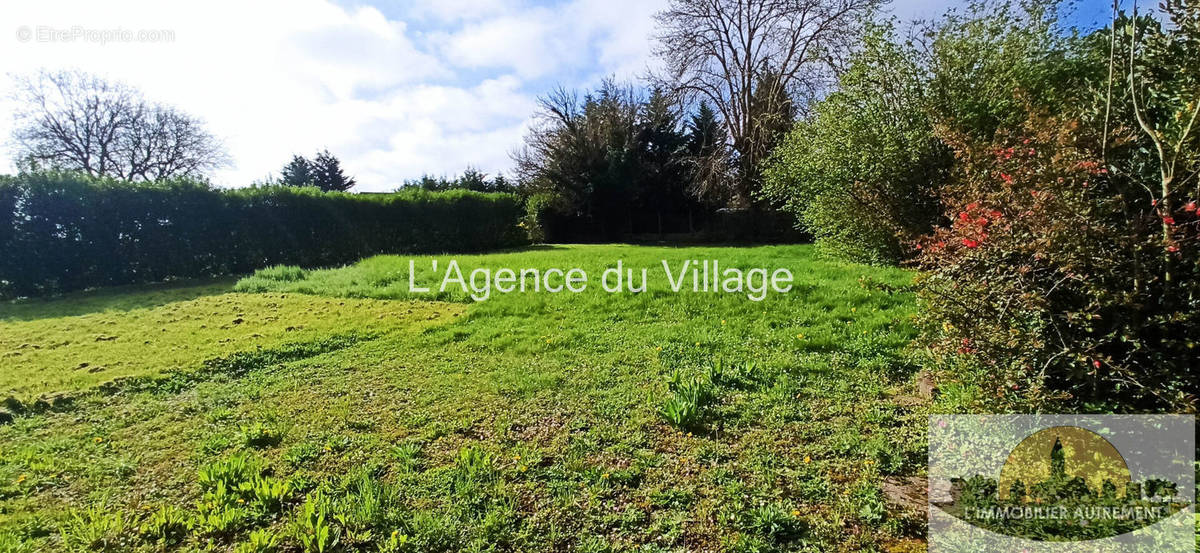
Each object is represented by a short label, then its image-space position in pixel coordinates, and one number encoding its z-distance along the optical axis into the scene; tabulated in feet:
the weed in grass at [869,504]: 7.34
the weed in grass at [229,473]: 8.59
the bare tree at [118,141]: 77.25
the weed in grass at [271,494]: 7.93
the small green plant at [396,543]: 6.93
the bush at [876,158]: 27.78
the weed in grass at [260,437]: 10.36
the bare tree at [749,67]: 61.46
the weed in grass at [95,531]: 7.16
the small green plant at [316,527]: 6.95
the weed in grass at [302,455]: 9.55
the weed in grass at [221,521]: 7.41
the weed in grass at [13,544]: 7.04
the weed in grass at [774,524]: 7.08
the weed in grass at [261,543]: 6.88
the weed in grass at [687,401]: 10.50
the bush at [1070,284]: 6.94
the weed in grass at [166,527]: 7.34
